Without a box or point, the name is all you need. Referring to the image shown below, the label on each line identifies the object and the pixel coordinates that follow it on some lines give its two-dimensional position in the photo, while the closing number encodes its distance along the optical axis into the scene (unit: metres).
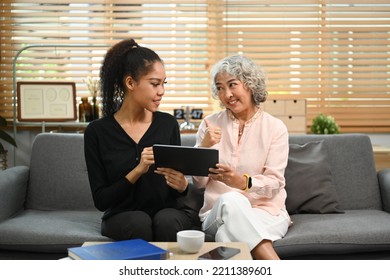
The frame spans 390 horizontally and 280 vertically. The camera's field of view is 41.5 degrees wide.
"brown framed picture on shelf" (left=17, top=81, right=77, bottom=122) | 3.29
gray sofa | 1.77
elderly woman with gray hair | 1.76
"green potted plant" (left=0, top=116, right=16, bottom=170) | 3.17
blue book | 1.15
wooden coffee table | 1.26
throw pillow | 2.05
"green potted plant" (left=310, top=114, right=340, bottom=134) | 2.93
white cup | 1.27
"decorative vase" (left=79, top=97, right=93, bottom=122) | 3.27
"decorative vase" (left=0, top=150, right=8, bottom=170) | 3.26
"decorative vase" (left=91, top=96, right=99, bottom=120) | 3.27
